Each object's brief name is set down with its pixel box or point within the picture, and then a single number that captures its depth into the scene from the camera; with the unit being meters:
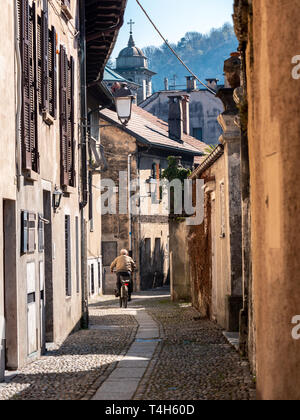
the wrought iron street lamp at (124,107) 21.44
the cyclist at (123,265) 23.91
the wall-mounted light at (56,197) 14.72
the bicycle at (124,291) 23.94
